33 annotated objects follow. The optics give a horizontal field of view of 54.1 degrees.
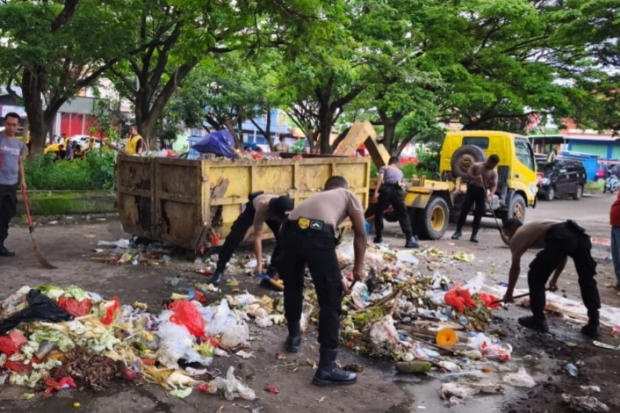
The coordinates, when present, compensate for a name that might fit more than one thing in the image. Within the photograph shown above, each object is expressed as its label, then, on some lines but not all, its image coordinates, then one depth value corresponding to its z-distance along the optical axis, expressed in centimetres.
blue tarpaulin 824
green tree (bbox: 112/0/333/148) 795
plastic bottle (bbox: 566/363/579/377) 490
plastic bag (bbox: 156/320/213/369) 450
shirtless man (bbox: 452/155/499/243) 1121
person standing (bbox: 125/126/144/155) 1109
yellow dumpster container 765
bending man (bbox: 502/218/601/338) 572
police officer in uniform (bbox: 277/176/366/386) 441
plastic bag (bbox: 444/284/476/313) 619
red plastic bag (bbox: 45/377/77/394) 401
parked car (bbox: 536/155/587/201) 2291
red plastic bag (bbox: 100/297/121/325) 483
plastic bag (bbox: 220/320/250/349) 501
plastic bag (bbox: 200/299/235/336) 513
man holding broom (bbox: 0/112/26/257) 788
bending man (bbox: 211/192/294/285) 622
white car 2688
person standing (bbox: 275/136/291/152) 2709
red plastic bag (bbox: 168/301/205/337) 503
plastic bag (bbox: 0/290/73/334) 449
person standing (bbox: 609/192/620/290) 793
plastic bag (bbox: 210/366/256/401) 410
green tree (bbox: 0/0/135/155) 936
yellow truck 1124
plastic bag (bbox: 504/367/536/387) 459
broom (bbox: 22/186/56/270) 740
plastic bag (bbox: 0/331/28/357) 427
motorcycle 2952
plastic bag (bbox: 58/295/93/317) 485
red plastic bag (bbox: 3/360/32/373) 415
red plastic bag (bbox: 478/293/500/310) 657
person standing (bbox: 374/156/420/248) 1047
